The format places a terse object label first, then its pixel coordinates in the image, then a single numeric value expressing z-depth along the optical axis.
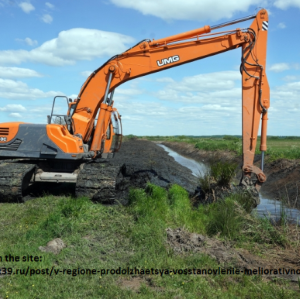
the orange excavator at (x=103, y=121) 10.16
